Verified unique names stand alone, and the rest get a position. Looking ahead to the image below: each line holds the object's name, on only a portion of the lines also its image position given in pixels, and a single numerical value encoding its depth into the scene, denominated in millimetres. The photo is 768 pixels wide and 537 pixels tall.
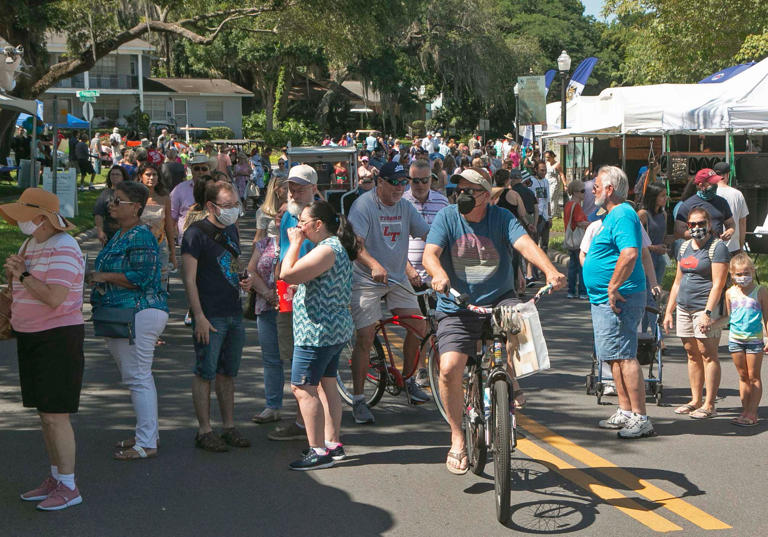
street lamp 26953
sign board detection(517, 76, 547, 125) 32969
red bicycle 7750
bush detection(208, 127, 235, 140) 66162
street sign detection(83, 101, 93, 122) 35531
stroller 8195
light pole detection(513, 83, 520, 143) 40784
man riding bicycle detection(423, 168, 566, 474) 6125
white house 72375
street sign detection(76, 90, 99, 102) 35812
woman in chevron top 6168
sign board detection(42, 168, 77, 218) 21734
